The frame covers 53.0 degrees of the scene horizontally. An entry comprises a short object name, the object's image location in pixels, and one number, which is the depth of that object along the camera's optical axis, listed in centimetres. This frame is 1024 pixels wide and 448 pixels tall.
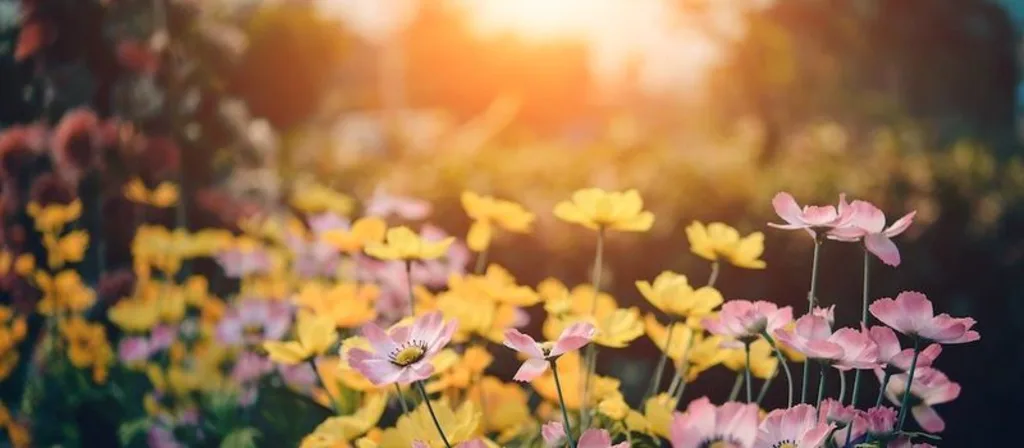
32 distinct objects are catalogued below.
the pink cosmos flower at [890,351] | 91
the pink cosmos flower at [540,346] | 90
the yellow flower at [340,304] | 126
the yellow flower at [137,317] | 193
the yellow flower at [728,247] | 121
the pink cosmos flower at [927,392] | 103
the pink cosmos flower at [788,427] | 84
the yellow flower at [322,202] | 189
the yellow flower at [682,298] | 112
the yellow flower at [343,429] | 107
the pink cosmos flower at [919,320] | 90
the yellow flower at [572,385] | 116
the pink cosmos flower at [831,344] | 86
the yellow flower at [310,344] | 115
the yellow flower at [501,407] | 125
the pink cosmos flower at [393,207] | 165
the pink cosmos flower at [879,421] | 91
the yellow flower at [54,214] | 231
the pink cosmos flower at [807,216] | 96
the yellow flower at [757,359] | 120
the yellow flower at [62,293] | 226
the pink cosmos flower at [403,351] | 94
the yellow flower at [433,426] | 96
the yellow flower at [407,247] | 118
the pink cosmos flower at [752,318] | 98
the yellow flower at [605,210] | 121
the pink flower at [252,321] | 167
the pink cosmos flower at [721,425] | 85
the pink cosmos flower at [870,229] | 94
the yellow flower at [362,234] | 135
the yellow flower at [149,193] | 253
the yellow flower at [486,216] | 137
